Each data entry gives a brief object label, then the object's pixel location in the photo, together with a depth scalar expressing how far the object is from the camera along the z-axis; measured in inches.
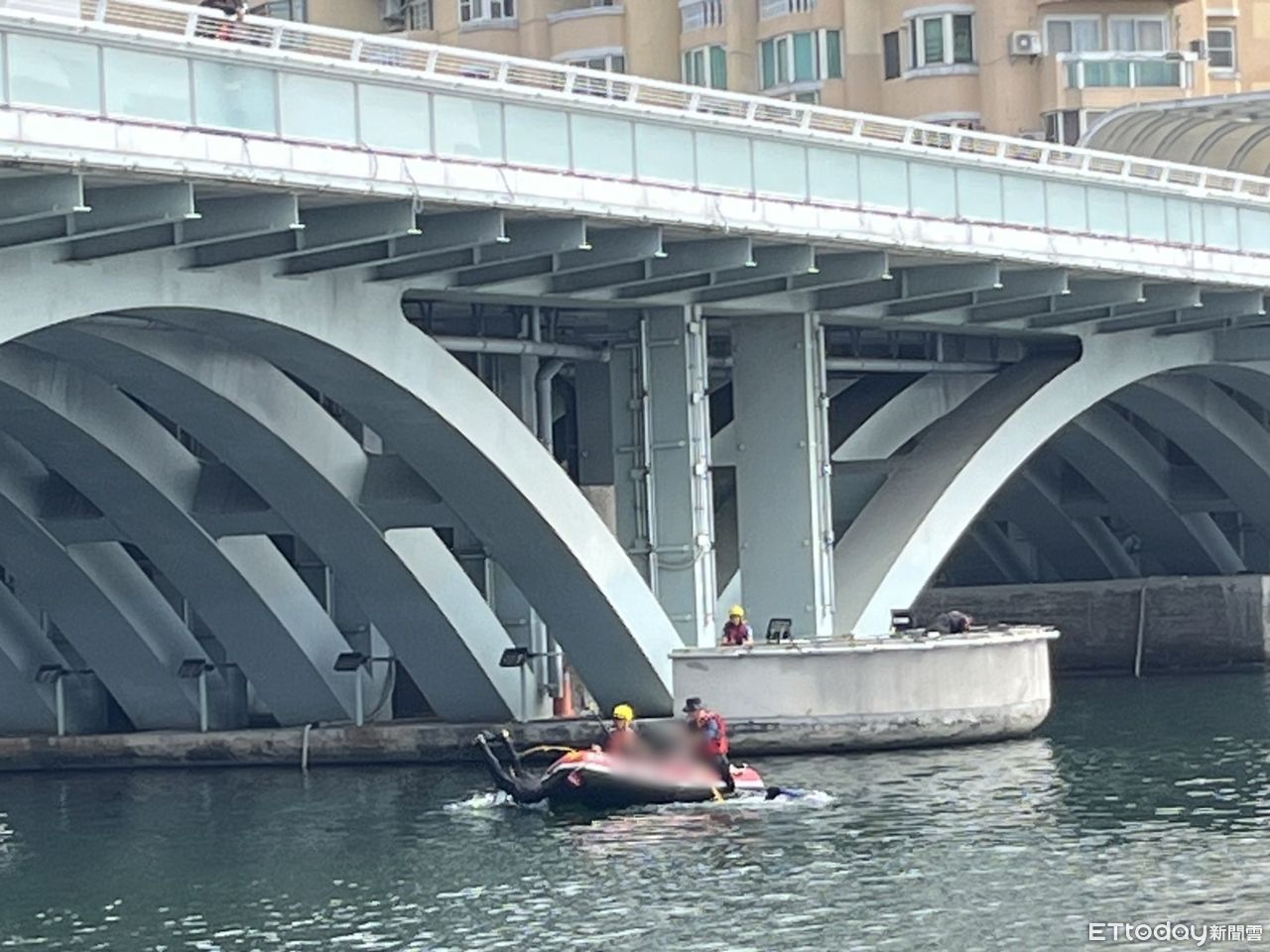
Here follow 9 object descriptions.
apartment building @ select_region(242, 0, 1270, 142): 3255.4
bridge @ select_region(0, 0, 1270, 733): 1563.7
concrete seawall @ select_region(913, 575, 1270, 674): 2974.9
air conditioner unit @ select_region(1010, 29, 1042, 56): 3233.3
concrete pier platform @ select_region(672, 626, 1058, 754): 2016.5
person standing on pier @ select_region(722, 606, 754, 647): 2030.0
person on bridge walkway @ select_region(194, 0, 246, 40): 1563.7
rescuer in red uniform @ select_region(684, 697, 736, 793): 1824.6
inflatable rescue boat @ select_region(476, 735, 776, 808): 1815.9
